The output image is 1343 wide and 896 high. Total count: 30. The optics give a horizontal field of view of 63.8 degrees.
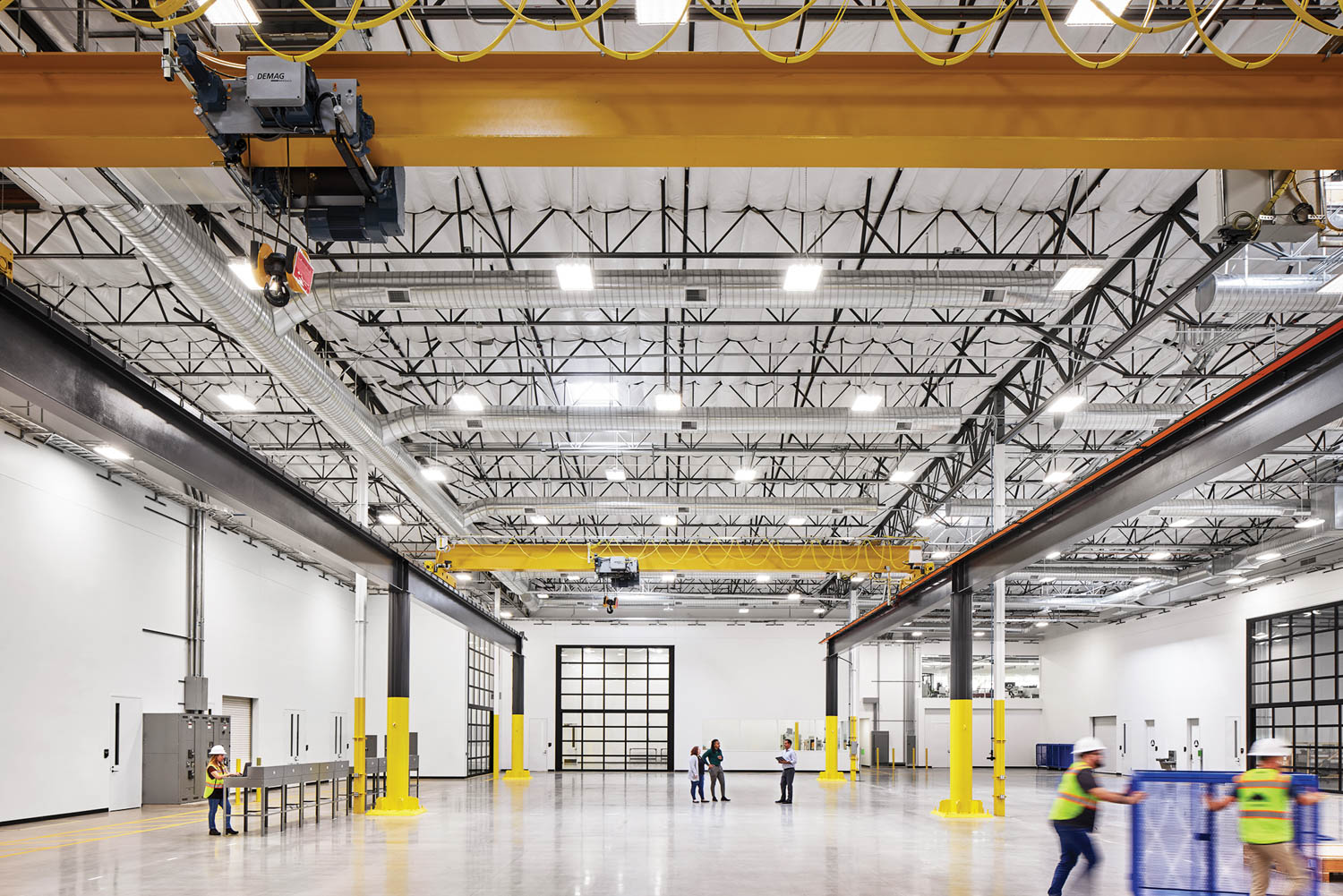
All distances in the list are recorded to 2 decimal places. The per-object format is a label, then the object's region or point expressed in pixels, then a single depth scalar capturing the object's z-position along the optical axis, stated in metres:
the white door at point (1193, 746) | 43.31
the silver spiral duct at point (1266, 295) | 14.50
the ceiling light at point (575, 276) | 14.75
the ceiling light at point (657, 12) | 8.69
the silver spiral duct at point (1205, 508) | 29.34
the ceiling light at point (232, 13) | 9.57
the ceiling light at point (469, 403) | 20.23
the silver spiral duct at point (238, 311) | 12.45
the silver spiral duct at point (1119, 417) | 21.69
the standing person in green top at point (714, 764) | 29.92
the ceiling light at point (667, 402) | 20.50
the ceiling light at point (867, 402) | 20.48
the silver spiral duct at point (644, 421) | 21.94
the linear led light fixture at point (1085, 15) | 10.33
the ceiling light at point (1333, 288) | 14.15
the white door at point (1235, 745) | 39.75
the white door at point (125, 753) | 27.23
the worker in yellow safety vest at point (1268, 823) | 10.53
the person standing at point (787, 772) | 29.53
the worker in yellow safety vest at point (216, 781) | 20.61
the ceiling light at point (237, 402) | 22.41
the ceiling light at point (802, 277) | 14.97
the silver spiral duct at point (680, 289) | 15.96
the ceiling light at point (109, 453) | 24.36
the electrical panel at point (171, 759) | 28.94
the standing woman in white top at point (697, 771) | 29.91
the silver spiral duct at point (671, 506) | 29.30
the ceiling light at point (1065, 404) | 20.50
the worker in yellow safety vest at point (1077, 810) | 11.27
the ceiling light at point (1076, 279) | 14.84
